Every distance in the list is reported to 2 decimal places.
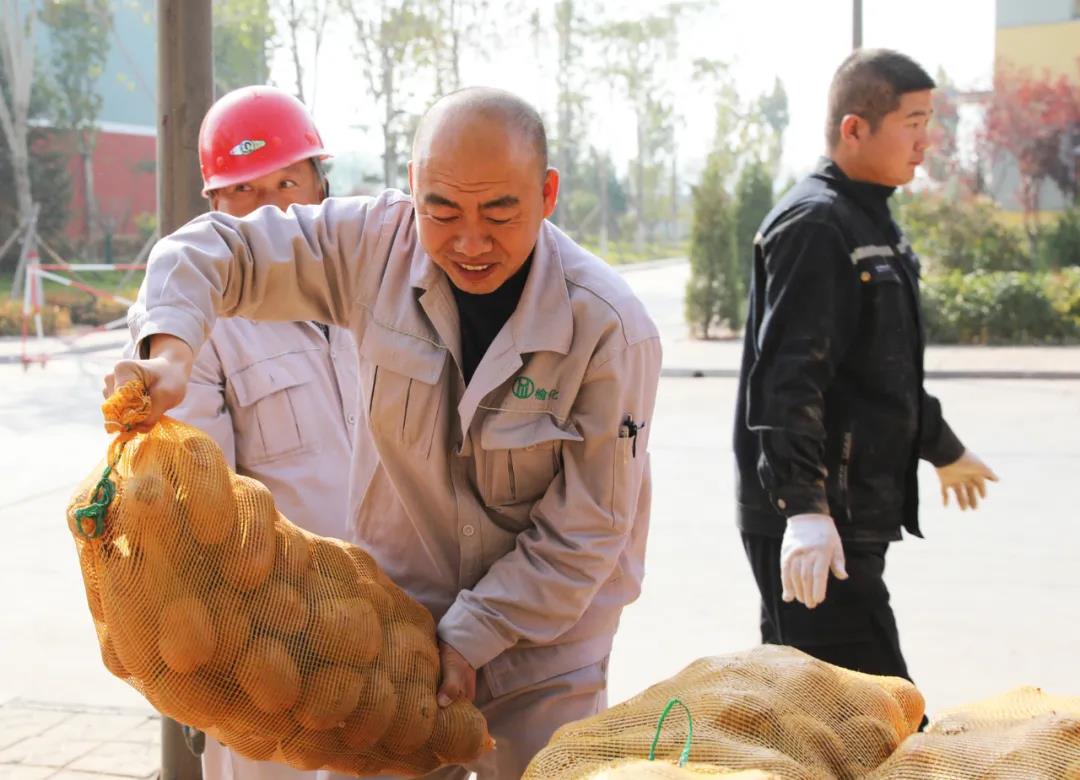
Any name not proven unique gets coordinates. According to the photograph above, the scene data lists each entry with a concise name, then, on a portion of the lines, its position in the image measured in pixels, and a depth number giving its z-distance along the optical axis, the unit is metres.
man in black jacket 3.18
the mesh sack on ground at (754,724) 1.55
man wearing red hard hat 2.81
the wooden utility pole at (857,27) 16.44
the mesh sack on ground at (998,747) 1.47
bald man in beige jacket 2.18
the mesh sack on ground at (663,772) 1.38
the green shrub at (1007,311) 18.67
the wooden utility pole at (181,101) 3.61
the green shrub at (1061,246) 22.30
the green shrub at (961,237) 22.20
